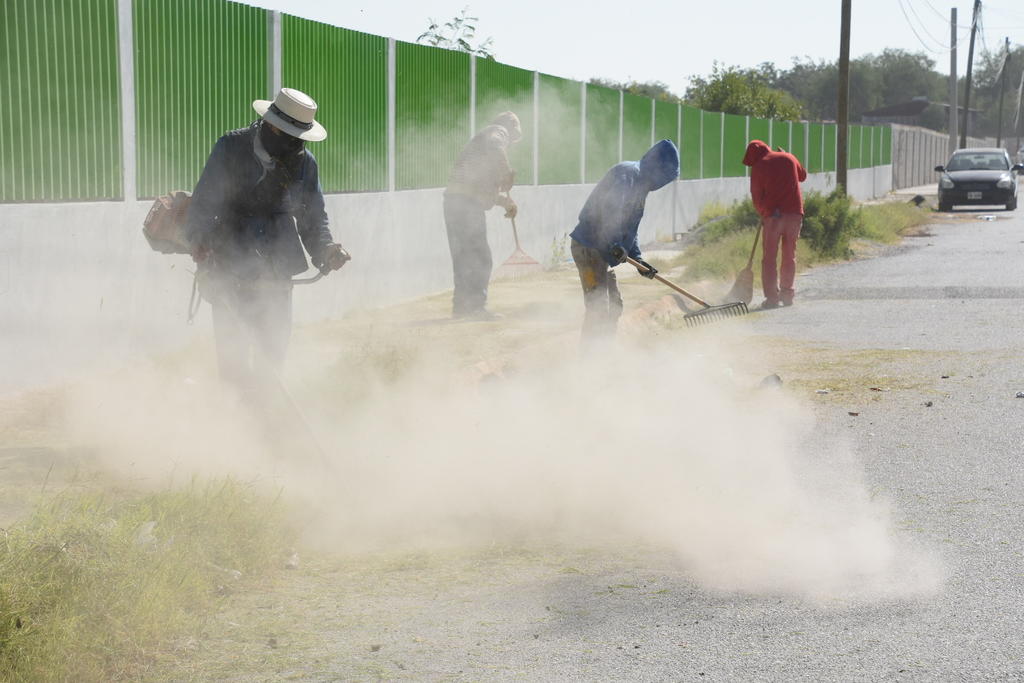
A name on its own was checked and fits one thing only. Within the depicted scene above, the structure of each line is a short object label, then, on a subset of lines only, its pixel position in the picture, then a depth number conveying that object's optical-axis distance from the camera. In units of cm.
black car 3156
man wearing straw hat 584
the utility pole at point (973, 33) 5691
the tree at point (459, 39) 2414
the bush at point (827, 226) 1906
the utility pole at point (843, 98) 2839
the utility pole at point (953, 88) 4892
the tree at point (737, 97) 4784
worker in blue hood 839
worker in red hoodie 1317
